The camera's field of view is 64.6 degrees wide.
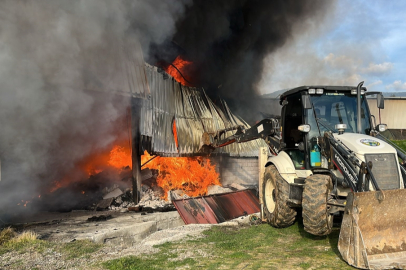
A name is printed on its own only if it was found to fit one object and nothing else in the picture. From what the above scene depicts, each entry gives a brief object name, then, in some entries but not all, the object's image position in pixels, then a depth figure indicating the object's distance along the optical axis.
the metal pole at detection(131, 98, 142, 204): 11.16
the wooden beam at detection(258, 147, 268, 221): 8.97
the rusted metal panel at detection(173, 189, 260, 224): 9.93
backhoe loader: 4.85
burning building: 7.79
